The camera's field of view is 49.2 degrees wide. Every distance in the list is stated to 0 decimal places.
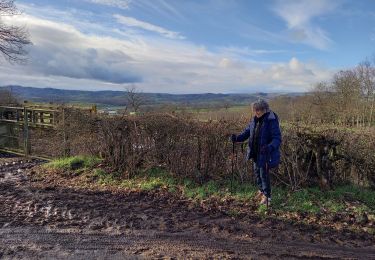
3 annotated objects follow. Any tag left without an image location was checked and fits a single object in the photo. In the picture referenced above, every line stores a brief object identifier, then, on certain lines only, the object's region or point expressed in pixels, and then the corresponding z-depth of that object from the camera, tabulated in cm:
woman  688
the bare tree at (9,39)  2647
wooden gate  1390
